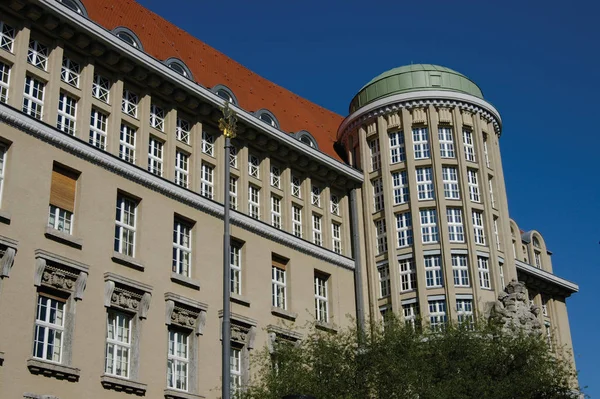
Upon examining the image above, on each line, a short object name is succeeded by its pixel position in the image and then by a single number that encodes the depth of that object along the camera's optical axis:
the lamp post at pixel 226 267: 19.66
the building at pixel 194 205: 28.52
